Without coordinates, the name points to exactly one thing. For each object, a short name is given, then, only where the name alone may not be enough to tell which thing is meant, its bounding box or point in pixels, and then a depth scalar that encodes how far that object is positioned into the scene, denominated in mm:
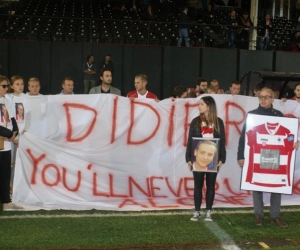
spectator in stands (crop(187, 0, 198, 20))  25558
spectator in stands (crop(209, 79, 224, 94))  11180
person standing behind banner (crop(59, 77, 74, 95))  10219
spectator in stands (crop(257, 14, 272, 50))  22395
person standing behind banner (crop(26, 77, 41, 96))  9875
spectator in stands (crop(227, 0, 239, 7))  31056
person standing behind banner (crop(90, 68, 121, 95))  10297
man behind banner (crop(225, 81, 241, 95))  11547
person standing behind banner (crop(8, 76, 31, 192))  9142
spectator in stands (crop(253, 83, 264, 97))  9941
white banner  8953
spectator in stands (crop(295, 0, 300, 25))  28316
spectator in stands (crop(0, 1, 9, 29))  21080
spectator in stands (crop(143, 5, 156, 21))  23062
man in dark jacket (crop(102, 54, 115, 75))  19731
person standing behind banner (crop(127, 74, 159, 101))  9875
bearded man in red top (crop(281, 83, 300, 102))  10092
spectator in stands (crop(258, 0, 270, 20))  28250
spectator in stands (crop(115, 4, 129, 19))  24597
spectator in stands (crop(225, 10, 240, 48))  22016
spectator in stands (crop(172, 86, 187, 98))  10055
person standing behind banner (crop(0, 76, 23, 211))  8328
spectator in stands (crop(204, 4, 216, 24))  24350
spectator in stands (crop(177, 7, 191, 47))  21672
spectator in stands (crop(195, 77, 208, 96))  11469
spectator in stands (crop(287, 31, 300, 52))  22744
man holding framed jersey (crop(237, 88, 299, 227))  7973
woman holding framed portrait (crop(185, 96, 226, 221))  8047
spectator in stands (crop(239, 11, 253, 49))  22516
